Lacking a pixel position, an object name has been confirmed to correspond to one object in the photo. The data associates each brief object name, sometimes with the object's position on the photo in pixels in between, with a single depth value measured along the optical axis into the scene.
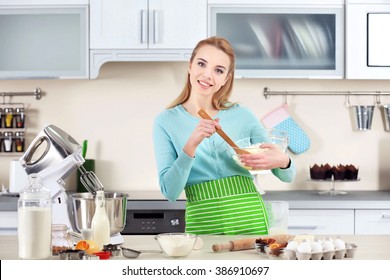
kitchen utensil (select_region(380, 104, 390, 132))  4.46
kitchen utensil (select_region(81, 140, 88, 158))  4.36
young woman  2.68
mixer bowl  2.30
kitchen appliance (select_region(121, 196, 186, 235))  3.91
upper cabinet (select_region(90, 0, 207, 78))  4.14
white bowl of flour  2.13
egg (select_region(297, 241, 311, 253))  2.08
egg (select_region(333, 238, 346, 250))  2.14
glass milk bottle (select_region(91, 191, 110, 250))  2.25
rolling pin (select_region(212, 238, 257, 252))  2.25
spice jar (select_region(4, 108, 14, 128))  4.44
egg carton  2.09
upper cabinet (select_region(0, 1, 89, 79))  4.20
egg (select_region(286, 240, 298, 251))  2.12
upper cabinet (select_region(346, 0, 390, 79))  4.18
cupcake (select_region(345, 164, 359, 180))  4.24
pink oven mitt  4.45
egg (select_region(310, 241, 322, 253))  2.10
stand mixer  2.56
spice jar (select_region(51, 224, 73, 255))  2.19
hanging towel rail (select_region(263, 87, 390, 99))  4.49
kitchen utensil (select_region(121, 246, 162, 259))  2.16
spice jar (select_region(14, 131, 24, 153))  4.45
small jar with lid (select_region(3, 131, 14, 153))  4.44
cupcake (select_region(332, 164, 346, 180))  4.24
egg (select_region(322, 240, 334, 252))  2.12
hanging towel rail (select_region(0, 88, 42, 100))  4.48
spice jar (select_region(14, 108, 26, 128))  4.45
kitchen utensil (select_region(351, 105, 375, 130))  4.41
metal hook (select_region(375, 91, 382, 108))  4.52
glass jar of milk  2.08
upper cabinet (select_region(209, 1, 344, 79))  4.20
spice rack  4.45
